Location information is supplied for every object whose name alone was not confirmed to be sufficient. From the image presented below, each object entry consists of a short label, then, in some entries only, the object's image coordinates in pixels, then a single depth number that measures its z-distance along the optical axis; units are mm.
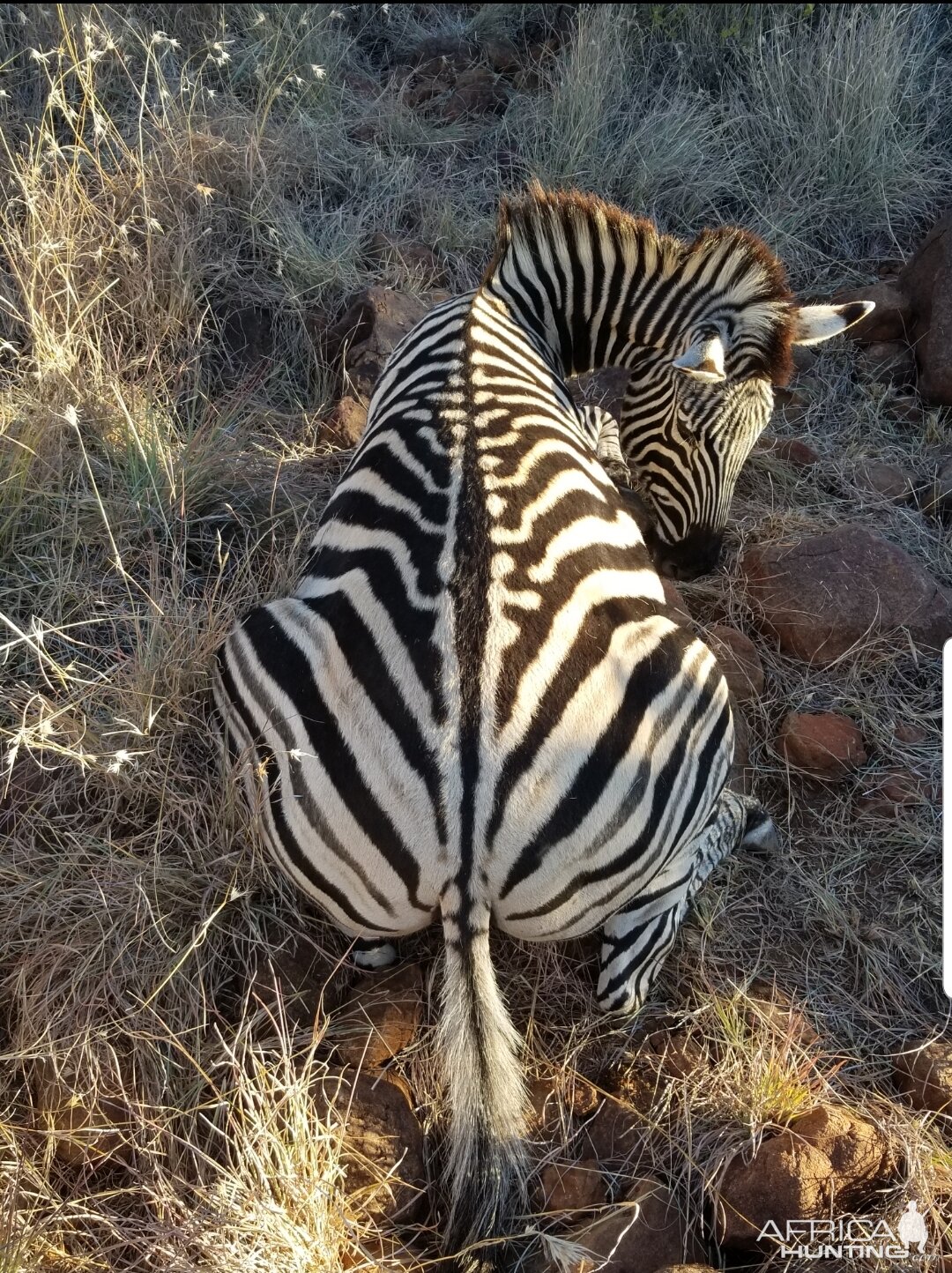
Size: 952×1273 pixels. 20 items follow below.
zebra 2080
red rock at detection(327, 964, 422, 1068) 2387
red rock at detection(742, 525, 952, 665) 3463
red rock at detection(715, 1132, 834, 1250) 2160
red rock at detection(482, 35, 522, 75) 5961
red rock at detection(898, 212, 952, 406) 4551
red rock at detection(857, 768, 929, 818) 3102
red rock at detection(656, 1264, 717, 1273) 1957
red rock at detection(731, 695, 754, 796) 3129
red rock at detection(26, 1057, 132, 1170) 2195
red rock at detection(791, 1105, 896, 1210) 2203
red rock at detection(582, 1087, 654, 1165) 2338
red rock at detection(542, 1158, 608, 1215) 2199
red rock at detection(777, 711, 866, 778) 3174
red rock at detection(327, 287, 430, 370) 4105
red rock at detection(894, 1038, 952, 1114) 2406
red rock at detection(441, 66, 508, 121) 5699
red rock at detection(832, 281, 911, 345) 4770
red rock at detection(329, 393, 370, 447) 3861
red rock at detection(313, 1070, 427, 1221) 2162
